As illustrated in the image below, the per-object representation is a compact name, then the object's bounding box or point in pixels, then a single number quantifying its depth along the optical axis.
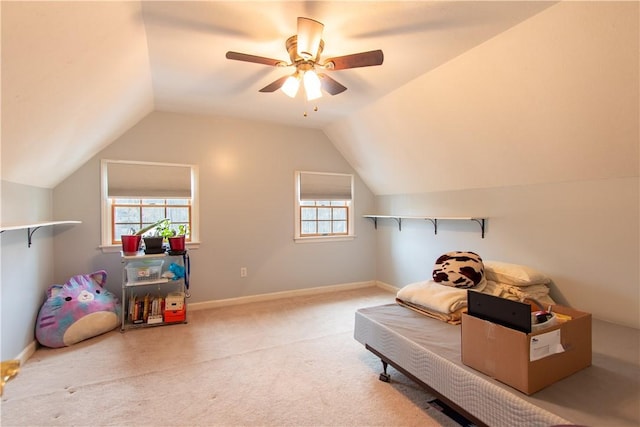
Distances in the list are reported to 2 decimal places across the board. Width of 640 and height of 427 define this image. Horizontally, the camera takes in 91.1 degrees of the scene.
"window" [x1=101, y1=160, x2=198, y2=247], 3.62
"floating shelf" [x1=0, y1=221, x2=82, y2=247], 2.35
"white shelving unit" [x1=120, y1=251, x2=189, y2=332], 3.32
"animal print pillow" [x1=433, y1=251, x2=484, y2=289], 2.81
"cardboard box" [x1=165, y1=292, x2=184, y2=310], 3.45
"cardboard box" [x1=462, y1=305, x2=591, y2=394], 1.45
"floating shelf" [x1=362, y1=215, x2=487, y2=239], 3.52
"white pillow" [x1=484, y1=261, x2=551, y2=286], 2.71
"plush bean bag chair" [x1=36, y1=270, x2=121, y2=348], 2.82
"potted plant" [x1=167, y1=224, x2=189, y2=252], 3.43
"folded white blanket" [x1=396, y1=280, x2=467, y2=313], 2.38
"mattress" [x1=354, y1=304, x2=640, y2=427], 1.36
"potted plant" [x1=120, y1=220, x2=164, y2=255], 3.30
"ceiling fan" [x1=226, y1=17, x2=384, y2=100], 1.84
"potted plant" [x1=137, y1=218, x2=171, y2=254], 3.35
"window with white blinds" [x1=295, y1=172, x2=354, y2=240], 4.61
